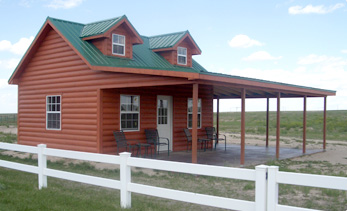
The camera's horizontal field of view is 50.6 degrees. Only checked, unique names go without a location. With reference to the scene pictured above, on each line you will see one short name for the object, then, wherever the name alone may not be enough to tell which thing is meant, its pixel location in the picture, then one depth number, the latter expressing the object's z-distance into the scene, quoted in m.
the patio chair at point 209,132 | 15.83
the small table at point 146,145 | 12.01
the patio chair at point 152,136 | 13.25
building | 12.16
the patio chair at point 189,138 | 14.41
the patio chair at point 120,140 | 12.17
